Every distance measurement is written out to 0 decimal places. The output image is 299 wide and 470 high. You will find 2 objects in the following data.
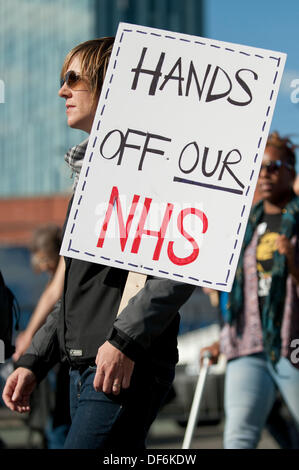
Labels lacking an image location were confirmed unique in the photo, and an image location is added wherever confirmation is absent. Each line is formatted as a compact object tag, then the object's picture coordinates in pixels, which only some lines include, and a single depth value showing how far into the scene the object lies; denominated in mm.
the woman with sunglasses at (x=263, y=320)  8148
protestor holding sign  4535
